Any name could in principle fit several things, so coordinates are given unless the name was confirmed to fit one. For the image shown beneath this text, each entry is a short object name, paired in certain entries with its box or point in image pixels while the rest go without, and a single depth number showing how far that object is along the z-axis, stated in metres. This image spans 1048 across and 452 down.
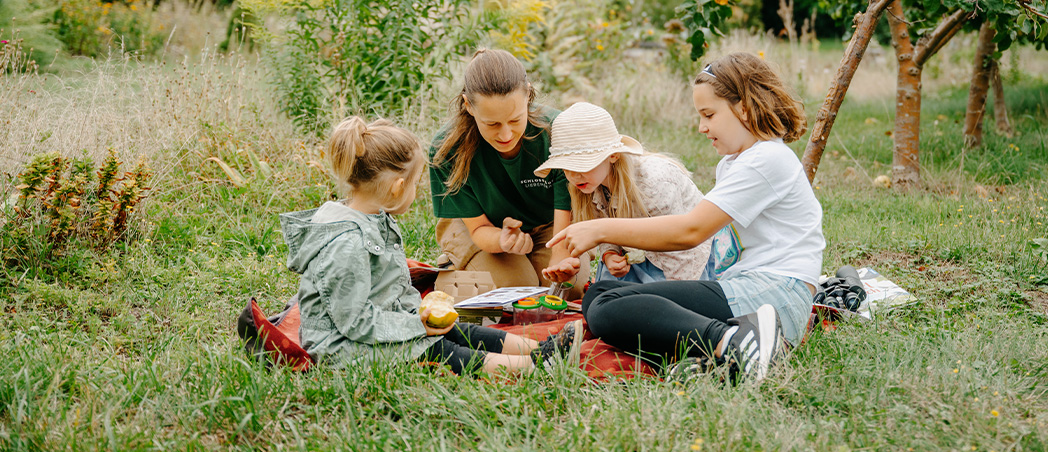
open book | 3.09
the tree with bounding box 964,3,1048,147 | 6.06
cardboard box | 3.49
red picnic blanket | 2.38
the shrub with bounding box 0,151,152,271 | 3.41
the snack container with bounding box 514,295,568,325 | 2.98
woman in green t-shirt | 3.01
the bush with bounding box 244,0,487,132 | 5.21
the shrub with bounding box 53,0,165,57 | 9.88
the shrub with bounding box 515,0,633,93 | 8.14
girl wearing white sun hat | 2.97
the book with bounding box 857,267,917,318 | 2.99
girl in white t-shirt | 2.45
